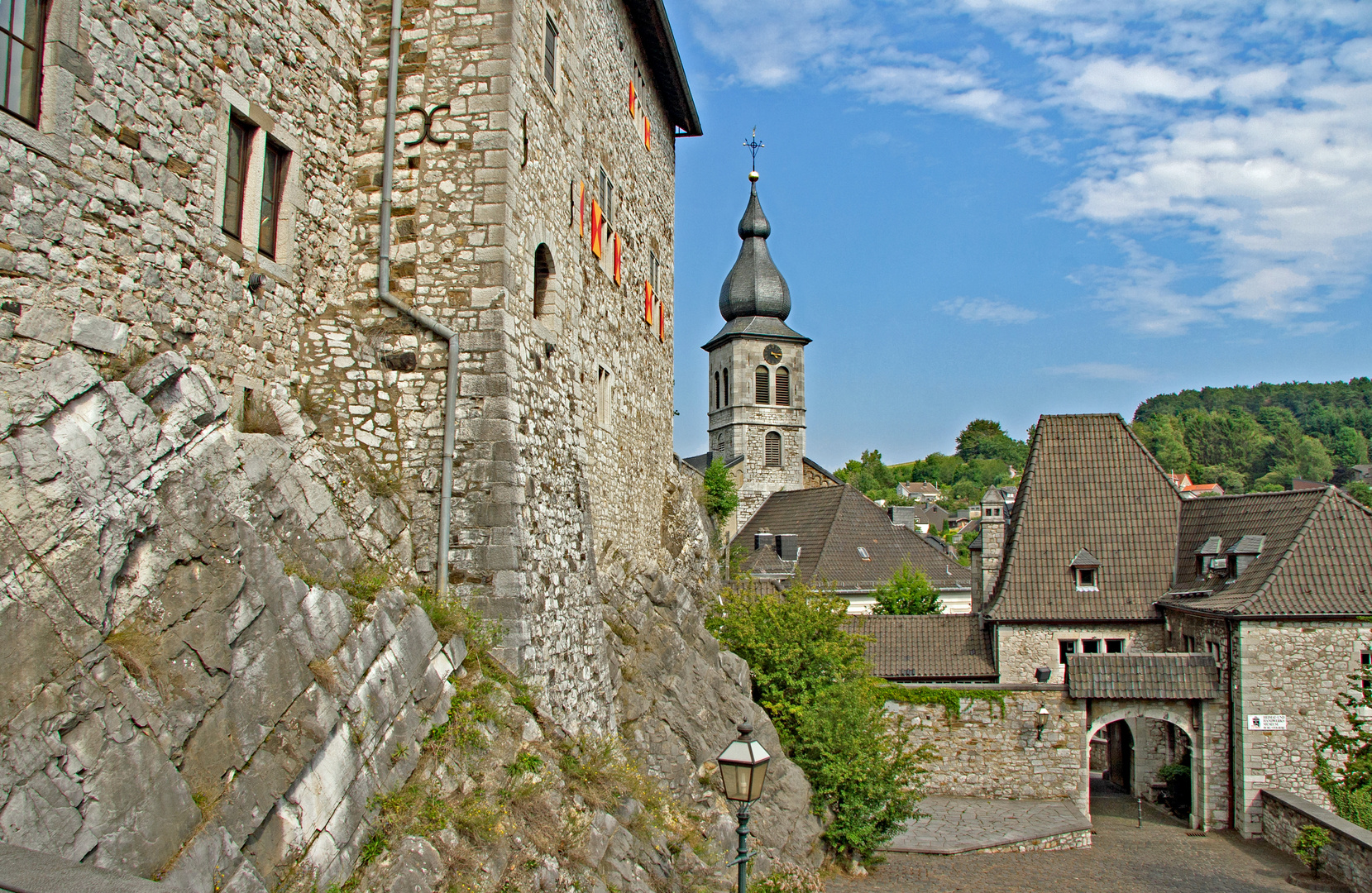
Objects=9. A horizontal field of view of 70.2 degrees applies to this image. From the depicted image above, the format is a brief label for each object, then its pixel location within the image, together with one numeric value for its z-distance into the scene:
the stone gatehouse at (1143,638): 21.11
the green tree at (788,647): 19.45
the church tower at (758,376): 57.75
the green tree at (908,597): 35.41
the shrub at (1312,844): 17.59
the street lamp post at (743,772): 7.24
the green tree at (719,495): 46.72
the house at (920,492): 145.44
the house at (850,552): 39.25
